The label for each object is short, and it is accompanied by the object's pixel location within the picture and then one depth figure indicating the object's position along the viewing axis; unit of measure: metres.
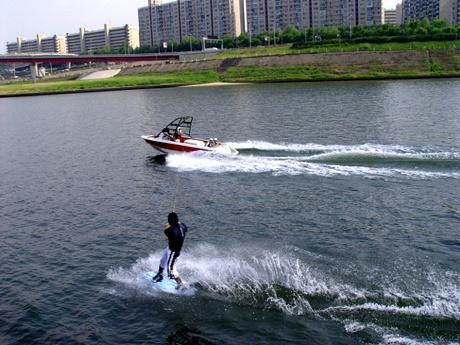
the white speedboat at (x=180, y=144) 39.09
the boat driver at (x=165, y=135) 41.91
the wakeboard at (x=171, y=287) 17.89
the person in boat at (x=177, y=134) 41.31
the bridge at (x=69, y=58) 175.90
